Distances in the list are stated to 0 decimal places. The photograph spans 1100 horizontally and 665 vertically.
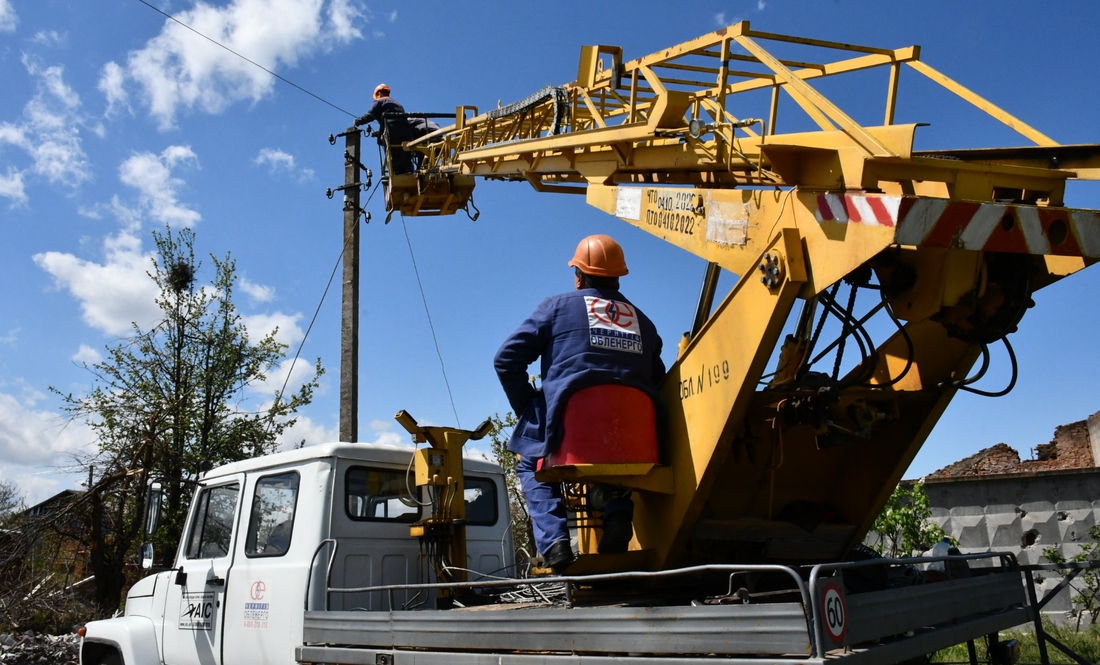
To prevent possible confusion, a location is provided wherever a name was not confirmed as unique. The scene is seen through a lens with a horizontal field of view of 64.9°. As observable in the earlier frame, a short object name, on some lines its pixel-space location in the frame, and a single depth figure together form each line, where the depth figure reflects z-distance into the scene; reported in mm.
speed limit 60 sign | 2656
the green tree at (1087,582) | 9828
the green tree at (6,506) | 12992
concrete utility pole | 11156
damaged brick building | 10688
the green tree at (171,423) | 12938
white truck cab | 4840
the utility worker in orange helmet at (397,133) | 10141
